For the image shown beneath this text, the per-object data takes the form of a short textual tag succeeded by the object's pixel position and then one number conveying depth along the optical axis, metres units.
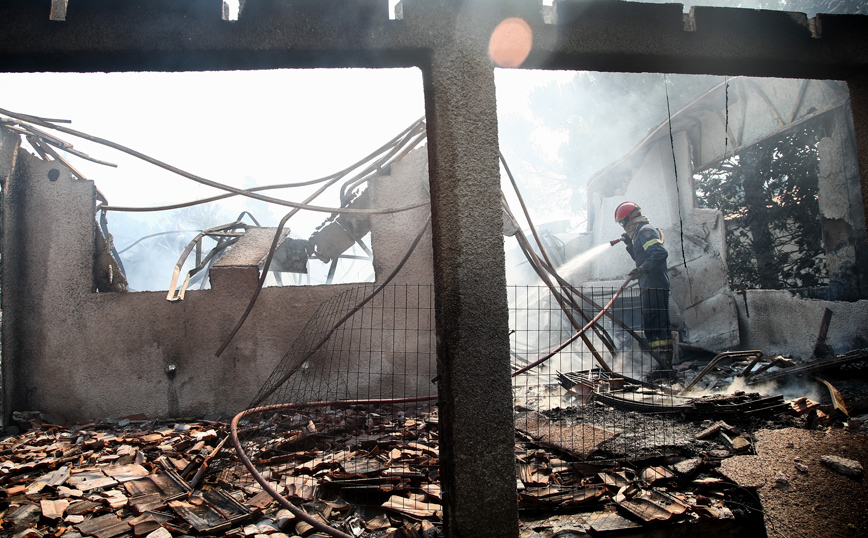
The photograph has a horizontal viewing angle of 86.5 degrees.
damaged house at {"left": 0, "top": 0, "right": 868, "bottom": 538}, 2.39
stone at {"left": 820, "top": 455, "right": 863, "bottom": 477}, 3.20
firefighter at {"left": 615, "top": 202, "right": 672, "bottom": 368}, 7.18
